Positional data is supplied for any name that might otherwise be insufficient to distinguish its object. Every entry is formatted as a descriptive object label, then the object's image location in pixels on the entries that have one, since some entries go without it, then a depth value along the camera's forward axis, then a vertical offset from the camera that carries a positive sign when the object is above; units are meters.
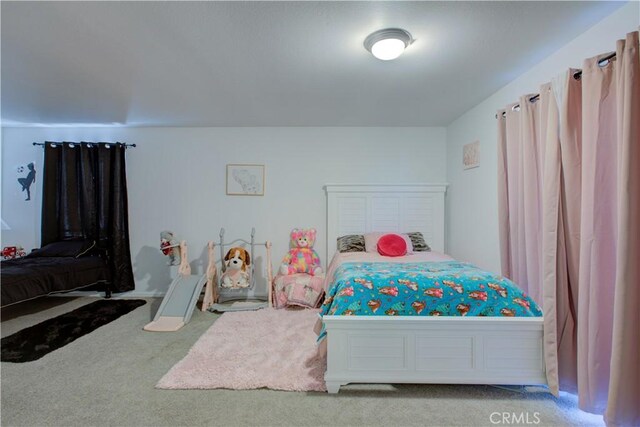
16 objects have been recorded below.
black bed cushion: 3.46 -0.33
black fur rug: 2.24 -0.96
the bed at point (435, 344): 1.79 -0.76
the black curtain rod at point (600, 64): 1.47 +0.78
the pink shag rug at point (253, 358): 1.90 -1.01
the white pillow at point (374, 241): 3.36 -0.26
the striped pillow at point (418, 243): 3.51 -0.29
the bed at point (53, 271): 2.66 -0.51
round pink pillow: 3.17 -0.29
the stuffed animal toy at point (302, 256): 3.58 -0.45
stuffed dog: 3.36 -0.58
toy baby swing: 3.35 -0.67
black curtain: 3.70 +0.29
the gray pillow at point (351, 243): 3.47 -0.29
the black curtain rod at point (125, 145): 3.70 +0.95
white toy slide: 2.85 -0.82
